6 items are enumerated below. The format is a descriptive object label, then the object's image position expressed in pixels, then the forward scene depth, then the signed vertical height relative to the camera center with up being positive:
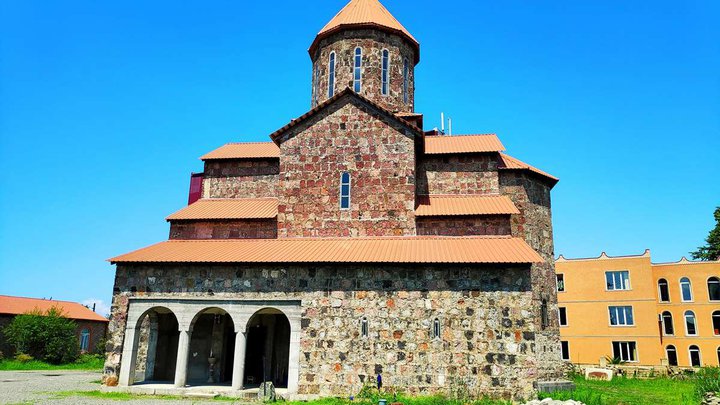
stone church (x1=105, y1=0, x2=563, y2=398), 16.23 +2.07
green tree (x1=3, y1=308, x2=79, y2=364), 35.56 -1.45
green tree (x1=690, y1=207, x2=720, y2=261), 41.91 +6.79
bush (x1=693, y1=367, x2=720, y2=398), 14.32 -1.71
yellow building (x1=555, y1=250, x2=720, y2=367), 32.16 +0.90
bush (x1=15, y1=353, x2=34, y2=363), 34.25 -2.79
